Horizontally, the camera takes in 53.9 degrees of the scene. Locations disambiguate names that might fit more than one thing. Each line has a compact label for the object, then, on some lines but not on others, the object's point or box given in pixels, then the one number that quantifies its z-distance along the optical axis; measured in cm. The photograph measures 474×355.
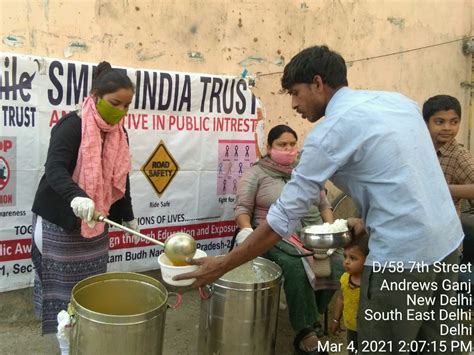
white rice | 197
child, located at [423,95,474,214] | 256
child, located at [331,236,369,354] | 238
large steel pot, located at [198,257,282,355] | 238
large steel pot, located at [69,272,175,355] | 182
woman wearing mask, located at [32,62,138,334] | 217
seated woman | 277
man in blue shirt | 155
